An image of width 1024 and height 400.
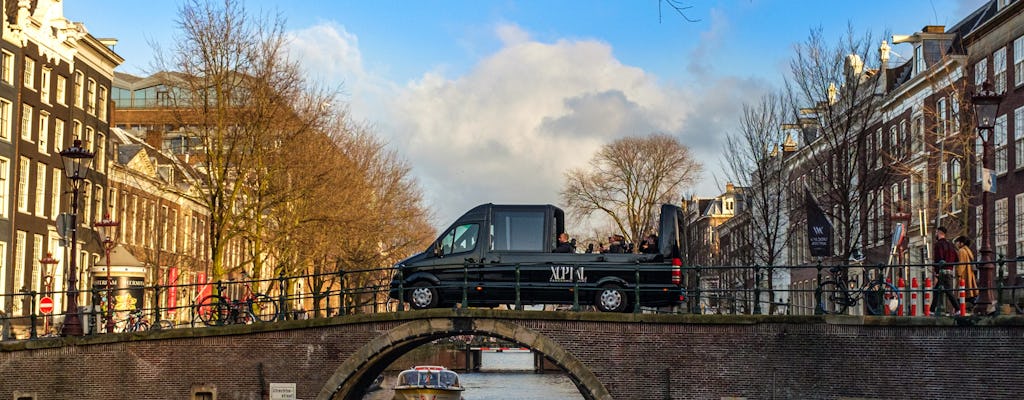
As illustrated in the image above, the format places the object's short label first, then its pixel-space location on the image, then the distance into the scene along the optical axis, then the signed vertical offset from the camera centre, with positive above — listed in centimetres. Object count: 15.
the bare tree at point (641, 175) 7194 +602
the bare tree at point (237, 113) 4003 +506
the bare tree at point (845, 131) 3684 +442
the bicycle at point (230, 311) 2961 -55
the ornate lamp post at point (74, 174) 2816 +227
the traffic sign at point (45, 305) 3766 -55
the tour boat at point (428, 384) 4378 -311
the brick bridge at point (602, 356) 2475 -132
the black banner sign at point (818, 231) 3300 +147
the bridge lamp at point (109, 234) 3106 +178
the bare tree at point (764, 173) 4353 +386
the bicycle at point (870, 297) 2506 -8
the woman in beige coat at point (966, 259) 2483 +62
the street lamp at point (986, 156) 2320 +234
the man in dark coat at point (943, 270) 2447 +41
